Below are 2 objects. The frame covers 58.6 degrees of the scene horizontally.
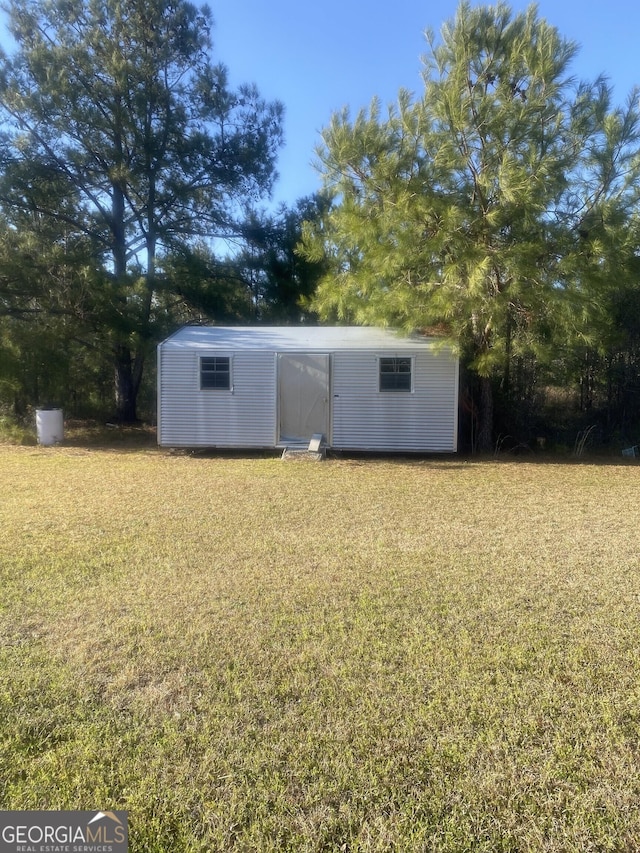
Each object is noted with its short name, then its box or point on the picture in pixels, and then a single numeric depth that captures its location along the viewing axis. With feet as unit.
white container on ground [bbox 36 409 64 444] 41.86
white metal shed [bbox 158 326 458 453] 36.27
